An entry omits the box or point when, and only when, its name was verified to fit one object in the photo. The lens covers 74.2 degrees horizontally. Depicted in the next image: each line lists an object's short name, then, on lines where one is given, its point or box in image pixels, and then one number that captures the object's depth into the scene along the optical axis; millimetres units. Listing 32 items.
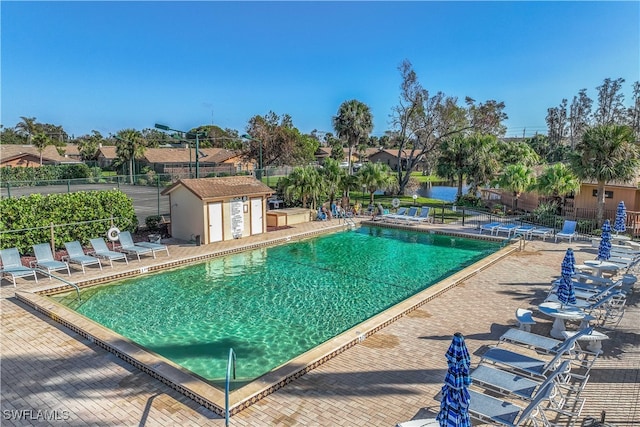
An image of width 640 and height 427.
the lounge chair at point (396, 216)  23297
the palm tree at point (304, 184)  23500
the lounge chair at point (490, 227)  20047
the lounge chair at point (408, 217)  22984
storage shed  17203
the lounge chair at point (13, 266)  11923
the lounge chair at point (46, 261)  12633
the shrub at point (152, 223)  18875
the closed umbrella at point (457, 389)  4500
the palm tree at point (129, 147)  51969
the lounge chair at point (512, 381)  5629
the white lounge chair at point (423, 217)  22969
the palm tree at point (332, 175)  25312
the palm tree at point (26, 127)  96750
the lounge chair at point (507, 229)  19547
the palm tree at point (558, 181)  21203
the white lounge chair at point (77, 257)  13344
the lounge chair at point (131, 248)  14750
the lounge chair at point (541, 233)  18984
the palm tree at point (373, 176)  26469
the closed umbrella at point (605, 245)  12974
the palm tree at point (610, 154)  18219
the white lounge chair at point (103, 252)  14109
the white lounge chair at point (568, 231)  18391
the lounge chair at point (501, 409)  4905
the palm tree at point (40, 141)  53312
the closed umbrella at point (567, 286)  8977
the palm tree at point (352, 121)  40375
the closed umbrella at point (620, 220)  16297
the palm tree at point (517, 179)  23531
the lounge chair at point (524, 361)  6238
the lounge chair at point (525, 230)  19047
